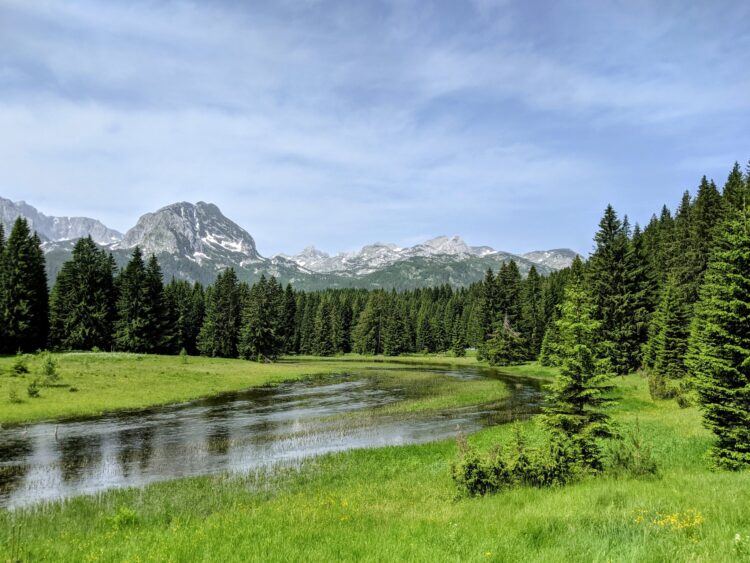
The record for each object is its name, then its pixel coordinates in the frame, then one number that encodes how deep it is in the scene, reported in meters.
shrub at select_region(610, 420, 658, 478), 14.12
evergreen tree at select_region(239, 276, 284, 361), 95.62
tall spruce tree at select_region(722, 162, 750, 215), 54.81
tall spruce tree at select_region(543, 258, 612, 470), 17.08
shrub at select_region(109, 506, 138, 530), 13.77
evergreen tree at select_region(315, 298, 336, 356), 136.50
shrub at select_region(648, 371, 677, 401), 41.50
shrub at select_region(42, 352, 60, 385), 42.28
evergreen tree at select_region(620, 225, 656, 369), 60.81
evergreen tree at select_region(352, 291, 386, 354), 139.38
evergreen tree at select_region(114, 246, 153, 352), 78.38
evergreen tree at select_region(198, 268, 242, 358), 100.44
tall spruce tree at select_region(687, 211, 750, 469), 17.25
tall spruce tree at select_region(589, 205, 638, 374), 60.97
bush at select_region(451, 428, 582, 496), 14.48
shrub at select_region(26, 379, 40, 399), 37.66
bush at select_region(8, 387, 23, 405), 35.38
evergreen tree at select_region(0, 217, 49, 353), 64.81
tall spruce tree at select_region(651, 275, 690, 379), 48.25
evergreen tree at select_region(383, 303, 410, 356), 137.88
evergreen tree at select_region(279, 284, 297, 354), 128.88
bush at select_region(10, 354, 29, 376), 44.75
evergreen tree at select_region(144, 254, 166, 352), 81.69
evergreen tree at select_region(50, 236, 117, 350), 75.31
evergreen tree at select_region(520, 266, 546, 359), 100.00
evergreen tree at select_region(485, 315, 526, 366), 94.06
